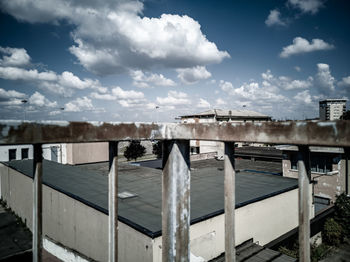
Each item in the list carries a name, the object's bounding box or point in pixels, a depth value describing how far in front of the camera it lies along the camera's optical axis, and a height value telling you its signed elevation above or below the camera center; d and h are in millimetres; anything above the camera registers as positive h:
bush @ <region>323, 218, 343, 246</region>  14648 -7014
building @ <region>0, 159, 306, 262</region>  7586 -3466
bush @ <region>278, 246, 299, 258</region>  11284 -6404
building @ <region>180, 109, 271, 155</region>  37312 +2058
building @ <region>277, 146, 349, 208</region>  17469 -3607
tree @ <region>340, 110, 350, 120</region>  47688 +2390
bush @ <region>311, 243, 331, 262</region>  12461 -7387
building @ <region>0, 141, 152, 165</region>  24425 -3183
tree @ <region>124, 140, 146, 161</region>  40000 -4503
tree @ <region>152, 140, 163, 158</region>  42922 -4290
